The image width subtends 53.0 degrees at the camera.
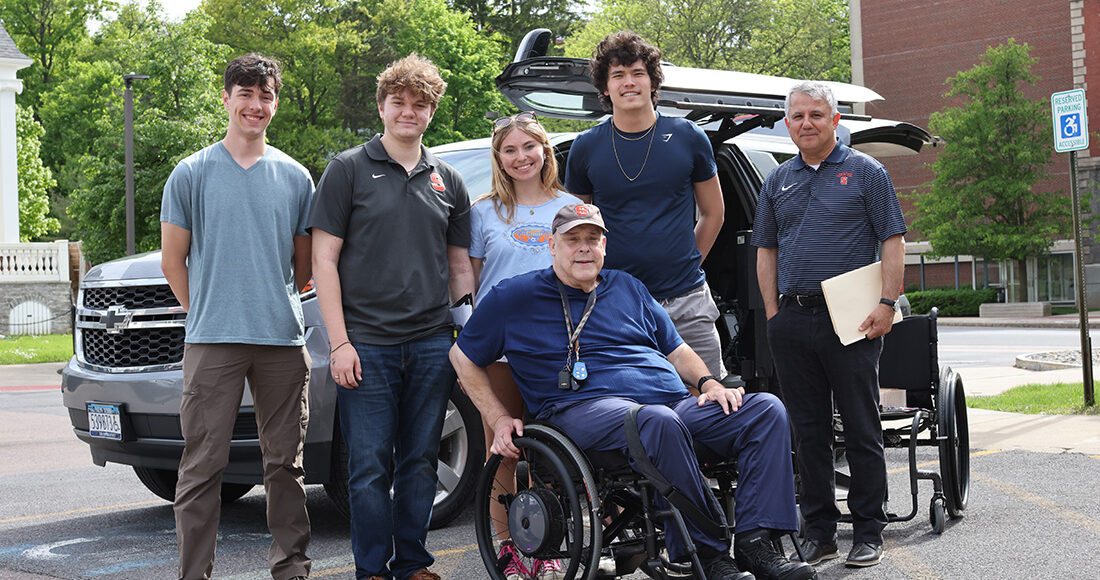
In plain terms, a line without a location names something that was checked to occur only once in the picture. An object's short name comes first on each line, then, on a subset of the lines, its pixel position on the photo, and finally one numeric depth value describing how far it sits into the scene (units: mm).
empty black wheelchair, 5273
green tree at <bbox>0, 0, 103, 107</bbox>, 52375
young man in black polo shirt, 4109
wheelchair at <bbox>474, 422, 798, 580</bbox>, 3664
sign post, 9375
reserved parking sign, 9406
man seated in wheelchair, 3787
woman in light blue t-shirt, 4492
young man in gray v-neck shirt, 4082
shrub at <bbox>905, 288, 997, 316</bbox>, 35875
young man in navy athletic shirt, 4578
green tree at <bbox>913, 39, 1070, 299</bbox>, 34688
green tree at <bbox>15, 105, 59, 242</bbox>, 41125
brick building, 39531
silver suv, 5078
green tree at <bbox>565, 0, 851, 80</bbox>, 43906
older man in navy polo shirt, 4699
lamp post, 24625
